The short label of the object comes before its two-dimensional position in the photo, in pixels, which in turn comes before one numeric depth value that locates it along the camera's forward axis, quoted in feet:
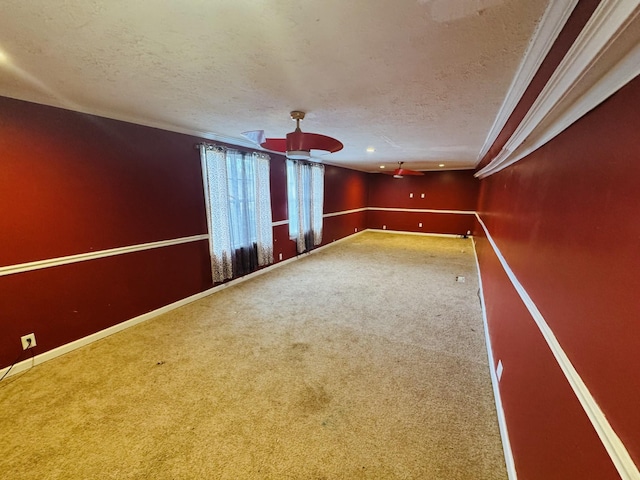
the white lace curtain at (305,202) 16.80
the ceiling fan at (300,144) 6.82
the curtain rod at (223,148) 10.83
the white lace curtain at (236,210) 11.37
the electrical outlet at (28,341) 7.04
